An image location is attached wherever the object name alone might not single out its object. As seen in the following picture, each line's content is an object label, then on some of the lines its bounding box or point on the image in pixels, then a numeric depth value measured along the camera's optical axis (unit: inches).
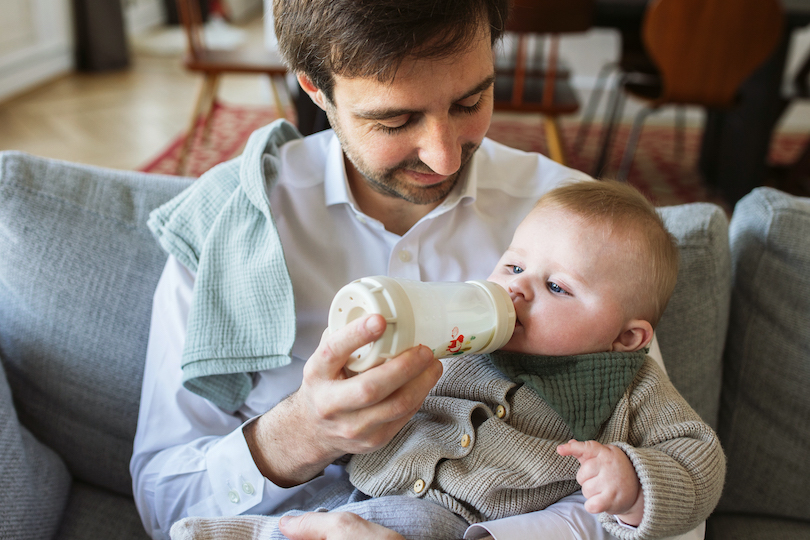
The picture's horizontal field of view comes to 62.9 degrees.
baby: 34.4
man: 34.9
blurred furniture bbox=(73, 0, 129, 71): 220.2
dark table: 138.3
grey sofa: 47.1
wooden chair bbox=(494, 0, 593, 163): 120.6
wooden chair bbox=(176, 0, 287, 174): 140.7
